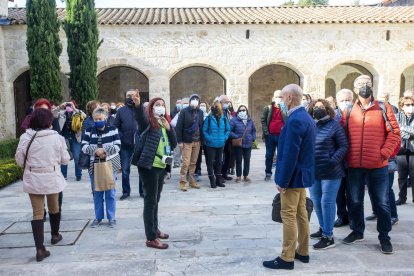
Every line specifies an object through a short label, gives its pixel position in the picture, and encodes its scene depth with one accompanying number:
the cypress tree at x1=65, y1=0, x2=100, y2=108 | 12.82
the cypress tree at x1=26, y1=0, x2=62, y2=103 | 12.38
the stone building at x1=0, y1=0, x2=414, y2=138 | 13.79
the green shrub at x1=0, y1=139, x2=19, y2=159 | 10.56
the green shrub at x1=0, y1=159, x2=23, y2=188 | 7.90
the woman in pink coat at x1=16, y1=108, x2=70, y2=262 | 4.14
